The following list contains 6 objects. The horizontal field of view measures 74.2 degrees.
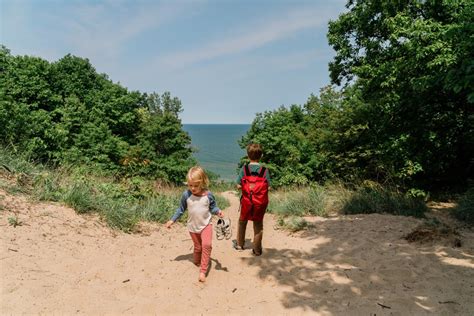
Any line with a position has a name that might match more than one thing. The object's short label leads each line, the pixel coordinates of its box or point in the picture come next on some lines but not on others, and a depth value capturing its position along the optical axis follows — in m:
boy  5.01
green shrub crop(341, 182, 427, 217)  7.98
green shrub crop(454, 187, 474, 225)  7.18
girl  4.34
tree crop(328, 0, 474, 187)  8.02
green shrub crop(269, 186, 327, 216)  8.62
